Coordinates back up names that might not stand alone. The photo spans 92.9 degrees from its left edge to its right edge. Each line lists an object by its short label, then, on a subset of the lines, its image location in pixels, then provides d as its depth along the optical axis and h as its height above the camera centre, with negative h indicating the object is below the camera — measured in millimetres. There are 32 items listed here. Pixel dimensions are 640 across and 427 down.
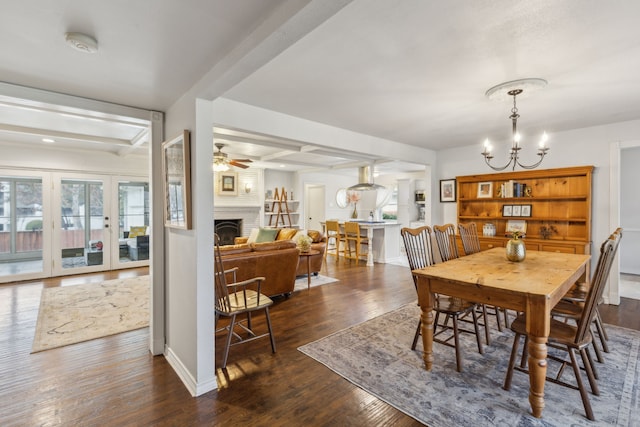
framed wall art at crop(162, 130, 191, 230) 2209 +233
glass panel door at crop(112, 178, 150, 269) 6254 -275
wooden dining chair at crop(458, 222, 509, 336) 3709 -381
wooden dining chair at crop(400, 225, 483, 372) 2483 -793
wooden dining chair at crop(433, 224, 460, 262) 3236 -341
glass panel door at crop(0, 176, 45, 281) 5176 -259
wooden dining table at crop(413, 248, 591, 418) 1881 -541
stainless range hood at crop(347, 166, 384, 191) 6163 +646
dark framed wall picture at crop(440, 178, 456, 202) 5281 +340
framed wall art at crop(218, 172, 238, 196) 7293 +656
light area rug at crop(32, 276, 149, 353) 3137 -1253
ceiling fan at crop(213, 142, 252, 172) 4840 +808
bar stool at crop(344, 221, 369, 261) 6887 -759
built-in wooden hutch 4094 +54
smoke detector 1531 +874
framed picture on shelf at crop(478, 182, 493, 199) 4859 +321
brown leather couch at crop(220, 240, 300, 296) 3775 -675
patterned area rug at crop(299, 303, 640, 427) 1900 -1283
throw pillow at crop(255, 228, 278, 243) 6219 -510
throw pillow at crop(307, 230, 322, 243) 5492 -488
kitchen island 6798 -689
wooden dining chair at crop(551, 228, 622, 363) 2358 -804
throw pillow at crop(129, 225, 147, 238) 6414 -426
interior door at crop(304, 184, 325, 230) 9594 +98
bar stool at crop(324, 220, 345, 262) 7523 -624
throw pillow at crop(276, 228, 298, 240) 6105 -479
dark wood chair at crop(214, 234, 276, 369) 2514 -833
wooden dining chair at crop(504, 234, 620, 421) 1885 -832
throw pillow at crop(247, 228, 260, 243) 6407 -551
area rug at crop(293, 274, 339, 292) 4867 -1222
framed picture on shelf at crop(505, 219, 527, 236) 4643 -249
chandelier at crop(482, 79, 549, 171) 2394 +979
